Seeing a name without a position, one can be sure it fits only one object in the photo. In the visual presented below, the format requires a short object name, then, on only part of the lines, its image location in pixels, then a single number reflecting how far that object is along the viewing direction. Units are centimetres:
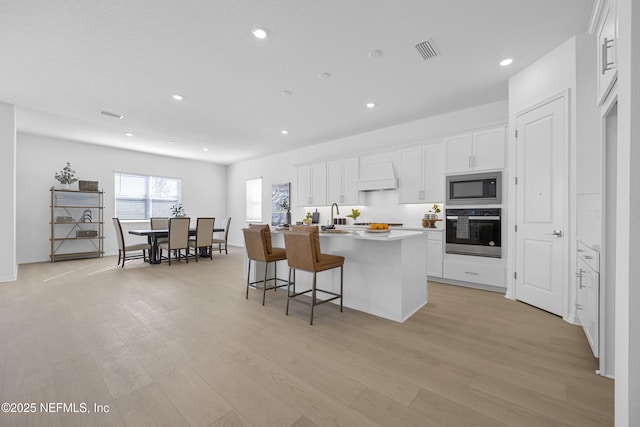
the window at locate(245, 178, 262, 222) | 842
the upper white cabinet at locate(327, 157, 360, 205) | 565
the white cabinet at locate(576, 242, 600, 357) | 182
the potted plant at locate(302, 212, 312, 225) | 588
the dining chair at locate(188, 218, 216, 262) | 610
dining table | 557
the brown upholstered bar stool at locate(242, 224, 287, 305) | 319
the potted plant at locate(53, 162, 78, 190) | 610
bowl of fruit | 288
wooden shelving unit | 614
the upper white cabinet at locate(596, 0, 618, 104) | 163
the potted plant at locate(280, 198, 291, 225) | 717
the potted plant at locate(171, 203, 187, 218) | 787
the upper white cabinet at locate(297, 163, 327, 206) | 625
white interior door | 286
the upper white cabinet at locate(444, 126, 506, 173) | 380
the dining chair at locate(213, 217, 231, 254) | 687
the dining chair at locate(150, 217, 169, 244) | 677
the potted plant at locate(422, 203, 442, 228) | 460
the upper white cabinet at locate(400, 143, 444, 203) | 451
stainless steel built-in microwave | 382
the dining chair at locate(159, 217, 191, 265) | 559
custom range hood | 502
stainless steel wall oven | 380
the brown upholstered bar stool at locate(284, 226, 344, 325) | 264
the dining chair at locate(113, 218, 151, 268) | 542
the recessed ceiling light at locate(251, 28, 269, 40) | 256
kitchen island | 270
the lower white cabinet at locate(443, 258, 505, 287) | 376
